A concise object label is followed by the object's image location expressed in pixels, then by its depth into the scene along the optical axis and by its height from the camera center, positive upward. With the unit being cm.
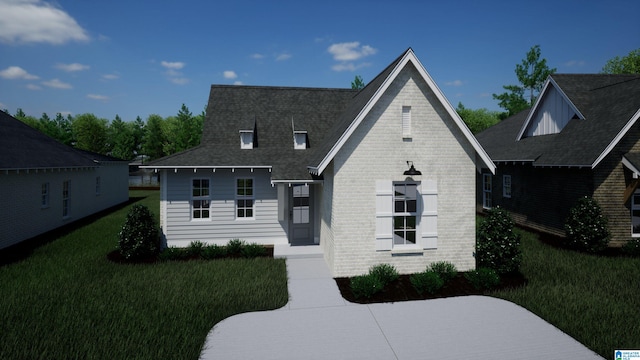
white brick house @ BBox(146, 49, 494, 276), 1090 -28
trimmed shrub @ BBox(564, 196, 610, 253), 1364 -203
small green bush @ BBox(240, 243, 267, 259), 1336 -288
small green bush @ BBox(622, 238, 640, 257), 1341 -282
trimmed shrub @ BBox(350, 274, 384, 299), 942 -306
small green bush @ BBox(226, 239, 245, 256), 1381 -283
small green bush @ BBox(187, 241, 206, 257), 1355 -289
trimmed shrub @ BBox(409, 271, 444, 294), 970 -304
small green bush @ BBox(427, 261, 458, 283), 1062 -295
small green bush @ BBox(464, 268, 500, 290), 999 -302
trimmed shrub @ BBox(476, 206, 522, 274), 1070 -212
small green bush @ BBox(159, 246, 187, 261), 1295 -295
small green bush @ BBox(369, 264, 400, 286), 1025 -292
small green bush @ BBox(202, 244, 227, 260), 1326 -293
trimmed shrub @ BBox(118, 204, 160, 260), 1261 -219
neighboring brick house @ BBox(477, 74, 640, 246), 1444 +105
